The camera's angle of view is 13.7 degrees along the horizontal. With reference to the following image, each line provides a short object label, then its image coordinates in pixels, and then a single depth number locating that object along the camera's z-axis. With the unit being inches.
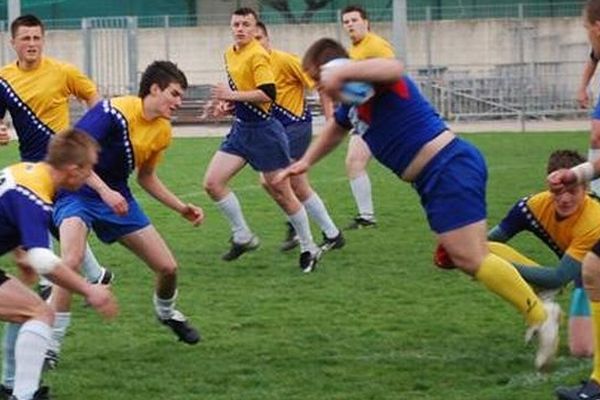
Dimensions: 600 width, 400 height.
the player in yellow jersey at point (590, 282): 469.6
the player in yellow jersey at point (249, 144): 807.3
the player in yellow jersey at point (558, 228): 575.6
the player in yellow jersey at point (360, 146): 895.2
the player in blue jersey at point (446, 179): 517.3
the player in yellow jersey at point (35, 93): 685.0
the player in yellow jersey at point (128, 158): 564.1
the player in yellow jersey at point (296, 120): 851.7
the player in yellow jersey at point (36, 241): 446.6
